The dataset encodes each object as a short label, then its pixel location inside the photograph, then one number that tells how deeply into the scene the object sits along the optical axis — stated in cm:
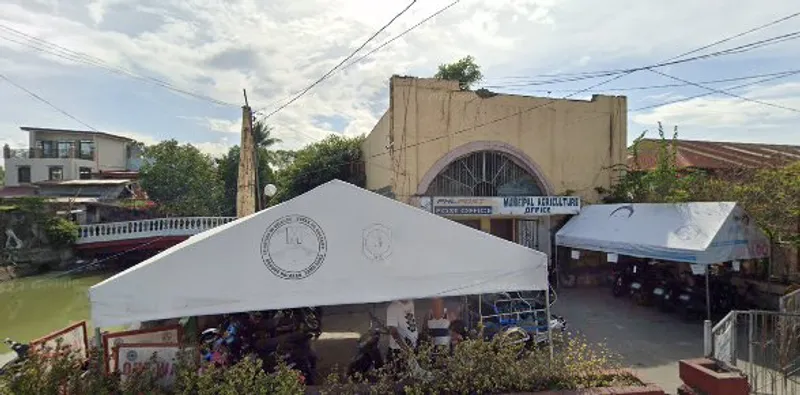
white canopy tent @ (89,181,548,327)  365
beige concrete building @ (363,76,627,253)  1149
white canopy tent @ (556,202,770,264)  753
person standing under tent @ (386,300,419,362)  470
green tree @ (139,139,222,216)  2075
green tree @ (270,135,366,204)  1808
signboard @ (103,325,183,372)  390
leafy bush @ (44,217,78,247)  1709
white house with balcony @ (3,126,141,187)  2870
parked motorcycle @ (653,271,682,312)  870
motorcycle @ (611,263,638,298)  1010
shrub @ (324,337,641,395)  369
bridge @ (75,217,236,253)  1772
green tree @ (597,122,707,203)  994
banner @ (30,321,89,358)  393
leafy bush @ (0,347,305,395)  324
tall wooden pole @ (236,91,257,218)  1186
